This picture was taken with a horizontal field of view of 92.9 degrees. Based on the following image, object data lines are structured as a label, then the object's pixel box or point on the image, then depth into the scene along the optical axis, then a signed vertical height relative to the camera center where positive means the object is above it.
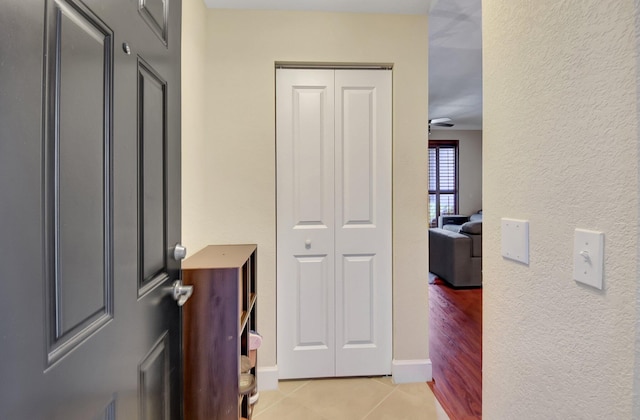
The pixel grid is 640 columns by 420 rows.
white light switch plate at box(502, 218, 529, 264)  0.77 -0.10
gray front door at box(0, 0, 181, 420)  0.41 -0.01
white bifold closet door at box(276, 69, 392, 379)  2.00 -0.13
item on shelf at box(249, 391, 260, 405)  1.76 -1.15
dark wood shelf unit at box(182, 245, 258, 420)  1.31 -0.61
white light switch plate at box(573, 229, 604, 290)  0.57 -0.10
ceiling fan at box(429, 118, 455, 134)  5.33 +1.45
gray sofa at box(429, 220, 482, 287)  3.91 -0.70
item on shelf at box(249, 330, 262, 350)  1.72 -0.79
